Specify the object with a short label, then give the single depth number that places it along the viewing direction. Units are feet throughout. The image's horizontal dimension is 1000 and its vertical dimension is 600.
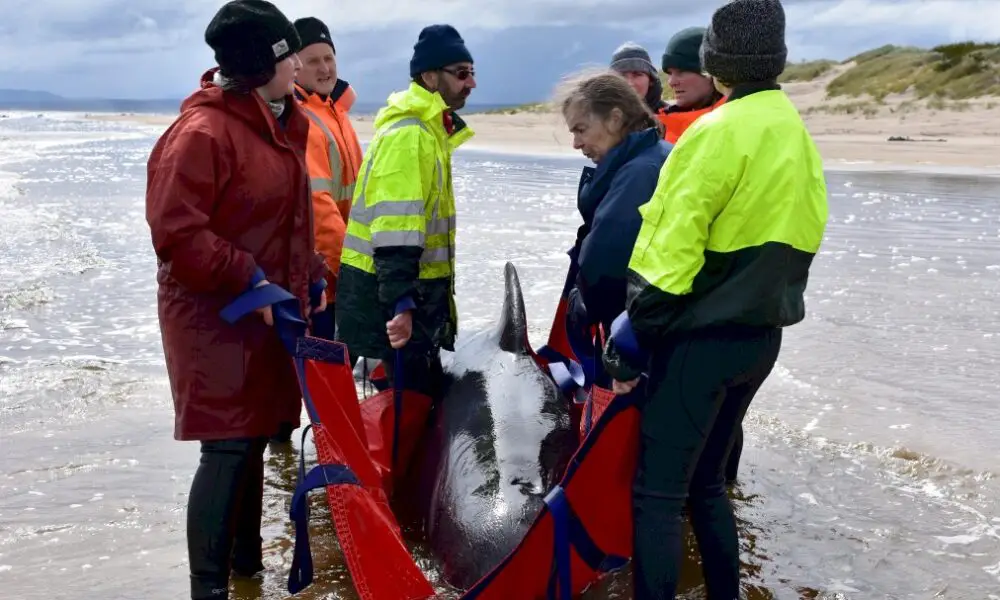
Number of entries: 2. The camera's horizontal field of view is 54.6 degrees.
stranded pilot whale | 10.93
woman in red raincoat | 9.80
